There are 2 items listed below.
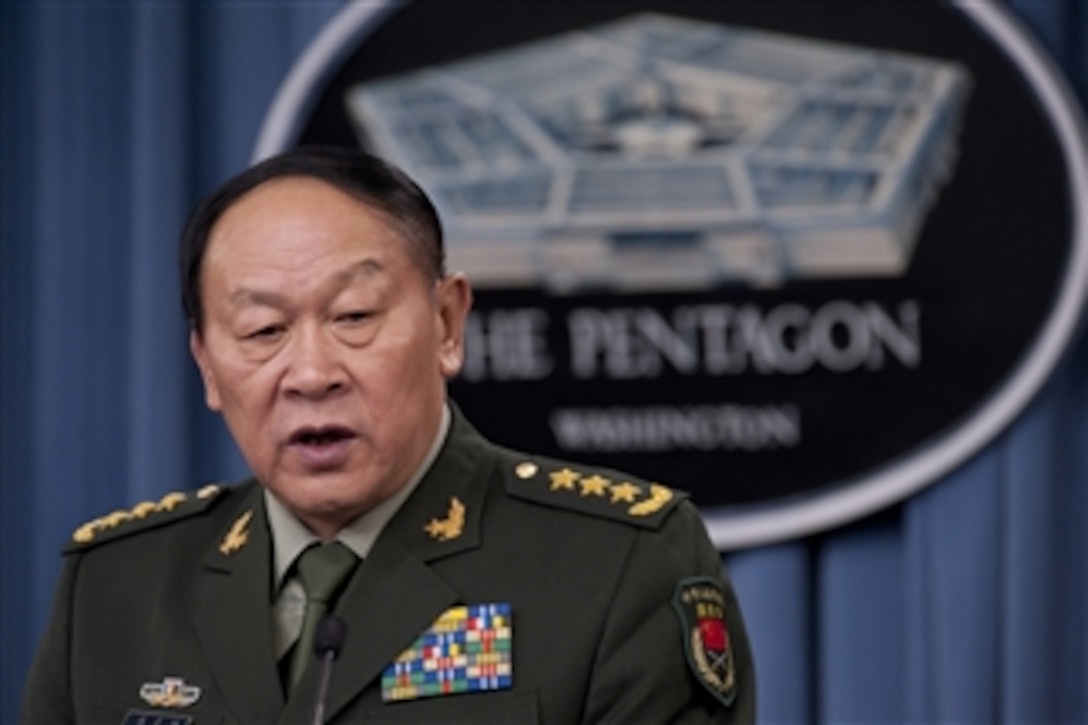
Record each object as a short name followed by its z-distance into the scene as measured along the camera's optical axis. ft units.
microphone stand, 13.36
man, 13.35
